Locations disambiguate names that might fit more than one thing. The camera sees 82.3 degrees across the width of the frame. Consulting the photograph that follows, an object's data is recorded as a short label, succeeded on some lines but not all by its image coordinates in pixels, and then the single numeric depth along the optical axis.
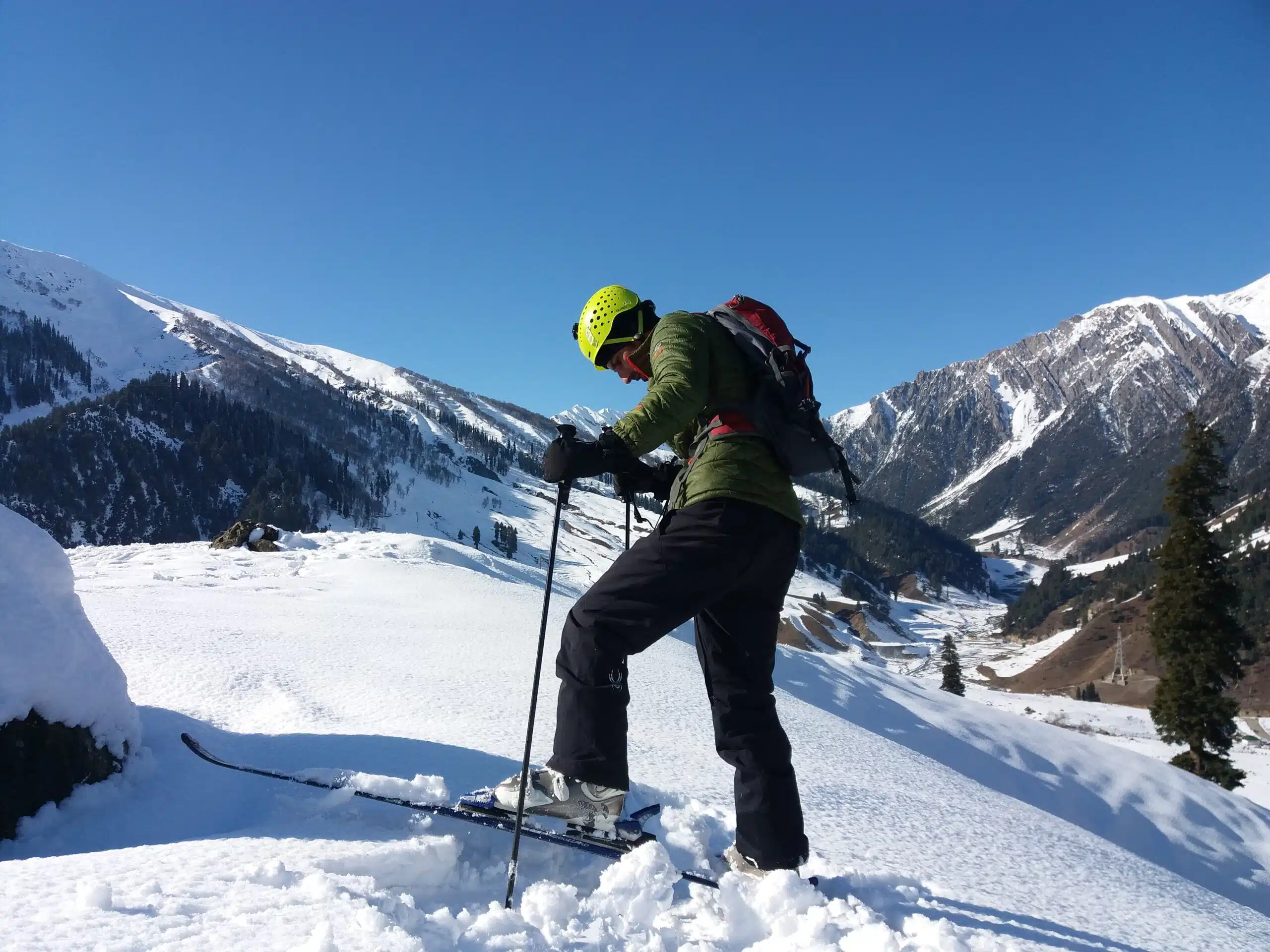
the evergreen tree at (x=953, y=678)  46.56
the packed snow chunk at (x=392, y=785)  3.29
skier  3.02
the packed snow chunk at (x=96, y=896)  2.00
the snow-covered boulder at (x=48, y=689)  3.03
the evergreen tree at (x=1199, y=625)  22.41
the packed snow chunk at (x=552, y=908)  2.43
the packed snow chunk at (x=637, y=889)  2.63
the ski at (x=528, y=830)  3.02
